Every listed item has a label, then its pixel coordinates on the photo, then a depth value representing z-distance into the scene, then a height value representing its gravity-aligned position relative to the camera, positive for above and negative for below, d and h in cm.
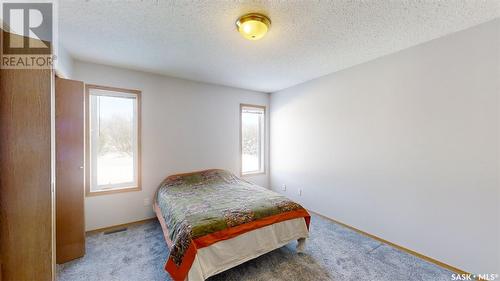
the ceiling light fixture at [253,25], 166 +104
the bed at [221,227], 160 -90
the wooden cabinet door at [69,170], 201 -36
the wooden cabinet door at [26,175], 115 -25
